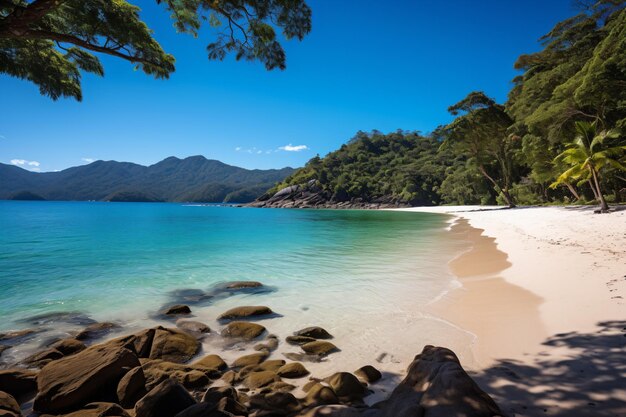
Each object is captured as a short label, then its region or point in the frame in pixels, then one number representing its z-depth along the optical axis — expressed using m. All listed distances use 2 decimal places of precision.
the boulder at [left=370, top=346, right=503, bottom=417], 2.18
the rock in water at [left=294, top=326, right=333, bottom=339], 5.34
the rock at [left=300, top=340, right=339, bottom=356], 4.72
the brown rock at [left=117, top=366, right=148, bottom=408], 3.32
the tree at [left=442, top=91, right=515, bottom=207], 38.03
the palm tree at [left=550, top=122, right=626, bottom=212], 18.67
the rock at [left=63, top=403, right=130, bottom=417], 2.96
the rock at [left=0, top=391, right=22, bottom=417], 2.88
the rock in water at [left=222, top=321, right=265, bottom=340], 5.49
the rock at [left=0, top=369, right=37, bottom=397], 3.65
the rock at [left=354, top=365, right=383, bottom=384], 3.75
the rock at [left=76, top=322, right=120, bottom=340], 5.72
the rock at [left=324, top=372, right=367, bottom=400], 3.30
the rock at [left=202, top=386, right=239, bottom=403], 3.05
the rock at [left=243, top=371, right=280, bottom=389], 3.72
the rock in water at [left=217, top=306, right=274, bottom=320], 6.62
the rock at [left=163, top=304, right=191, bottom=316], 6.99
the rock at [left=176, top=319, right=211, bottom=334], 5.81
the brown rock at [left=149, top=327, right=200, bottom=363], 4.65
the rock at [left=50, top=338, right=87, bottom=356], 4.92
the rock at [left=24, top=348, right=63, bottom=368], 4.62
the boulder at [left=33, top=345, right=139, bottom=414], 3.25
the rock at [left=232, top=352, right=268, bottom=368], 4.37
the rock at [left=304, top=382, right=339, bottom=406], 3.14
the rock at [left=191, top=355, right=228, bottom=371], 4.21
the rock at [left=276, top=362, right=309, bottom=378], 3.94
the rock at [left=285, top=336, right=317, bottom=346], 5.16
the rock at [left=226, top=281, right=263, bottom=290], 9.38
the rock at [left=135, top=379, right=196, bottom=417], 2.83
